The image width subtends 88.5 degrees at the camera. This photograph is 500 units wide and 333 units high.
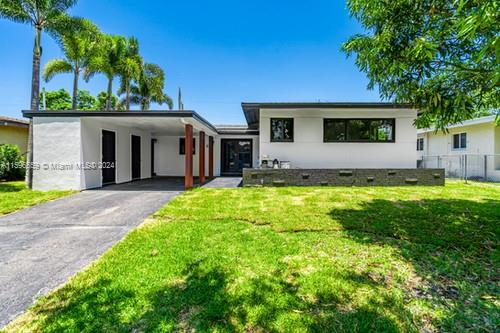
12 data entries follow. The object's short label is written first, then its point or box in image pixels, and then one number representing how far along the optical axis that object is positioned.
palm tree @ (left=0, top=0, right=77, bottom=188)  9.45
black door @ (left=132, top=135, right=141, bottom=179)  13.18
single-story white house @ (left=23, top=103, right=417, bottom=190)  9.25
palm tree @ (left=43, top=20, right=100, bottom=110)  14.34
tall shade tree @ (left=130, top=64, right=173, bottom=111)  20.81
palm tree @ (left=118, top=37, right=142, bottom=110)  18.16
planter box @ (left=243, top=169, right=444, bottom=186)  10.11
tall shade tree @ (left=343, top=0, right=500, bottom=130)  3.86
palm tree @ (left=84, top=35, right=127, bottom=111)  16.69
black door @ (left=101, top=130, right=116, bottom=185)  10.79
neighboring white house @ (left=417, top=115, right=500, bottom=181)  13.63
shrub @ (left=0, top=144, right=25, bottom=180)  11.89
